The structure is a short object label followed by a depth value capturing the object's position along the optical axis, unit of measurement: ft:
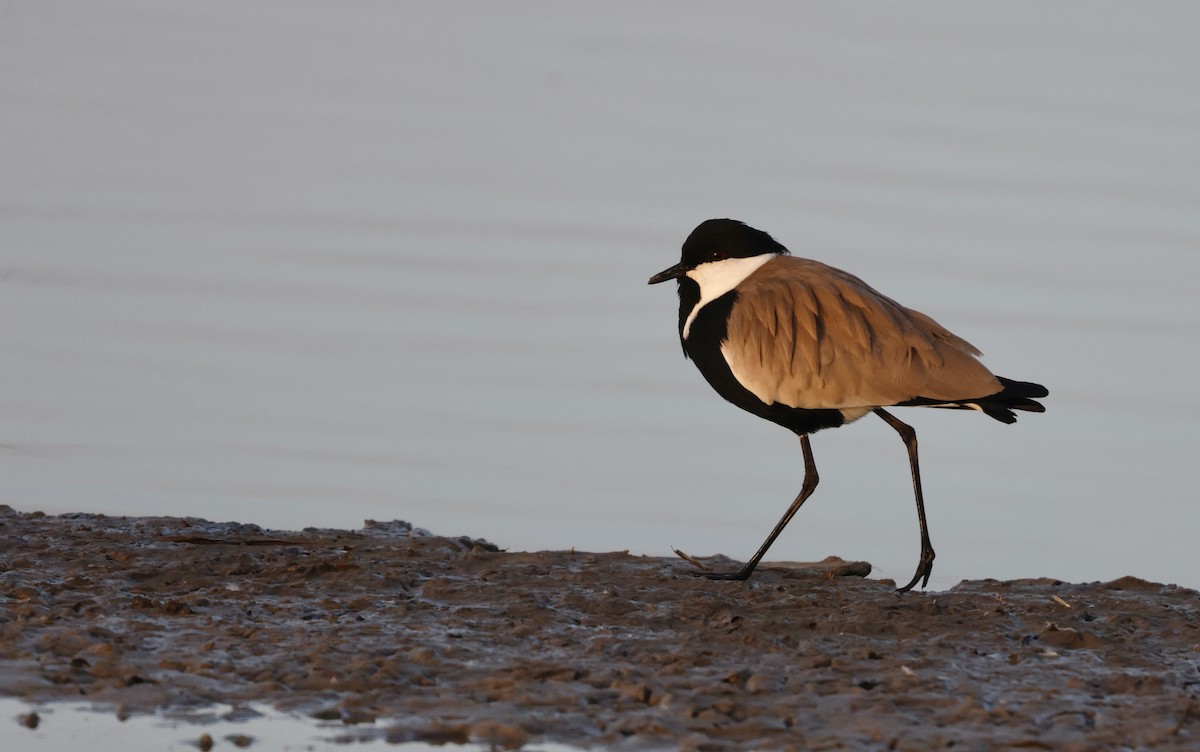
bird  54.34
